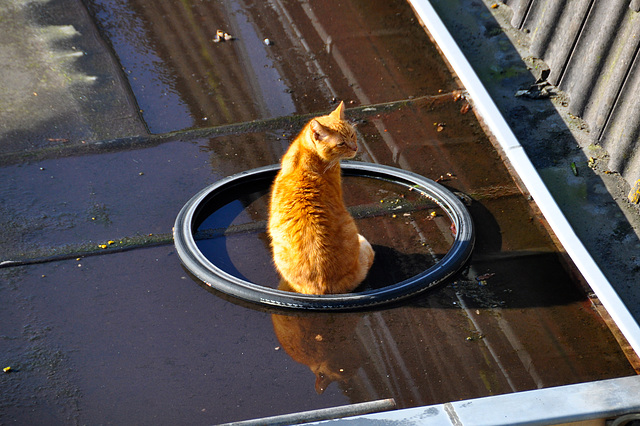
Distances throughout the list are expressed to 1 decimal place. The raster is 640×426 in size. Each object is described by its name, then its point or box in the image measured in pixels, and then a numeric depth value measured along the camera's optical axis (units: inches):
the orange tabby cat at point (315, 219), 316.8
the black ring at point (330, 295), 332.2
